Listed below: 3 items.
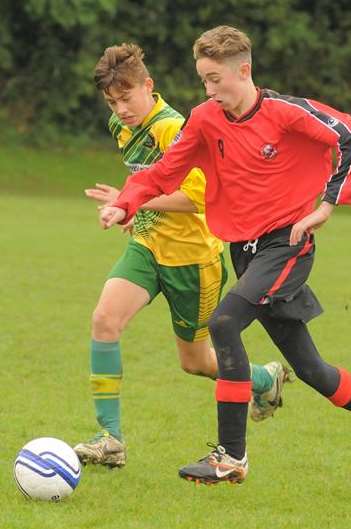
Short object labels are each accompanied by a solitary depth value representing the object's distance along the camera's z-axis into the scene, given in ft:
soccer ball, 33.09
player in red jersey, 34.47
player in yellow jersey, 38.78
